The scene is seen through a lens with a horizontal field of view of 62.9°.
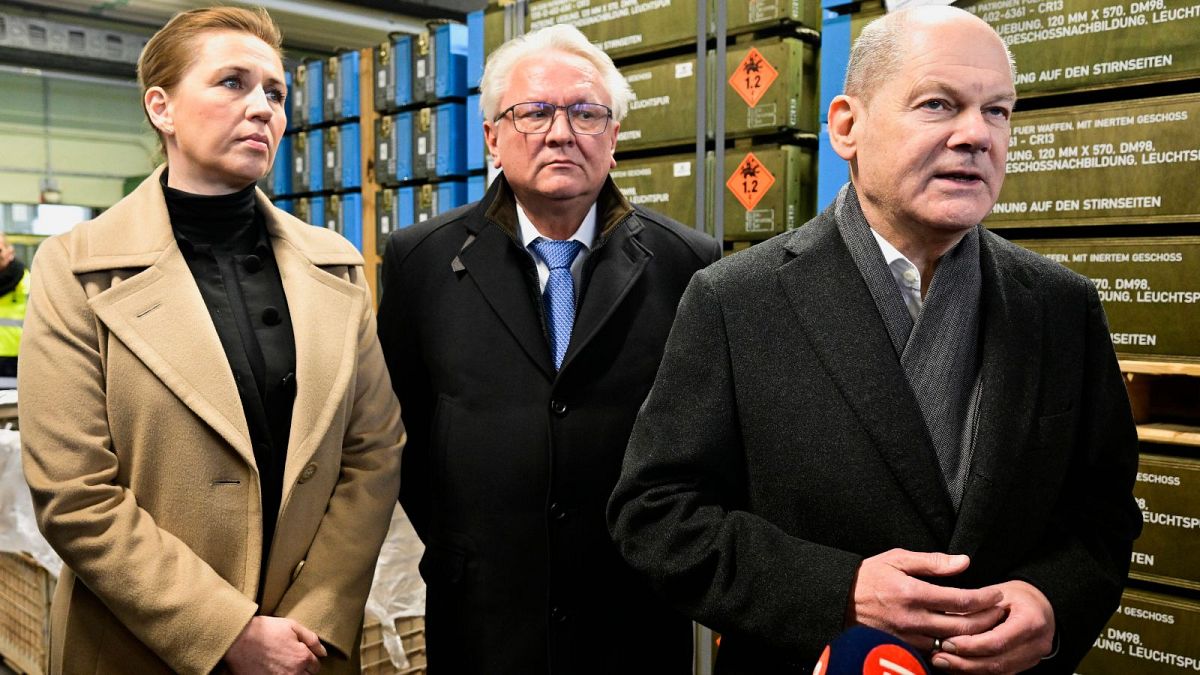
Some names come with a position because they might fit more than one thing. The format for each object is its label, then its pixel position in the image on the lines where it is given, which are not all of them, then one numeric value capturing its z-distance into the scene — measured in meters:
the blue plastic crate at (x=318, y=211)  5.64
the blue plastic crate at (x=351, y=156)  5.35
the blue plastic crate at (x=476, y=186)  4.50
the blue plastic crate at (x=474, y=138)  4.44
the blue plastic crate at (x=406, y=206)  4.96
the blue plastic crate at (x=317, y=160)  5.62
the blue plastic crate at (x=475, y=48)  4.22
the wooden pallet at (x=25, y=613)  2.95
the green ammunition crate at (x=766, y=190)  3.13
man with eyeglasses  1.59
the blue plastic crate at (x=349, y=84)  5.31
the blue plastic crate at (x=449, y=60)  4.63
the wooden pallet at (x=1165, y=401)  2.14
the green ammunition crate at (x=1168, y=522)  2.15
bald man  1.06
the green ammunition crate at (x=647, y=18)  3.12
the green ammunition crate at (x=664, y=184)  3.31
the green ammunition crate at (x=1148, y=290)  2.15
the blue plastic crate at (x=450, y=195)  4.74
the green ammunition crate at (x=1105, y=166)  2.13
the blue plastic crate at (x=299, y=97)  5.76
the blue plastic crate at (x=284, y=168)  5.96
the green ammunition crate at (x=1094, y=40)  2.12
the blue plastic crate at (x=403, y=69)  4.88
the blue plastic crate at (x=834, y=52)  2.75
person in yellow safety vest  3.76
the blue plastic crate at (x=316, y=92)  5.59
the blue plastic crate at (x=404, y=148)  4.91
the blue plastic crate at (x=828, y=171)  2.84
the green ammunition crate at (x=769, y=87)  3.10
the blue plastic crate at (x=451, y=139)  4.67
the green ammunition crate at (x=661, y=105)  3.29
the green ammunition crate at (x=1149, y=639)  2.16
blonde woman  1.32
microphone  0.84
